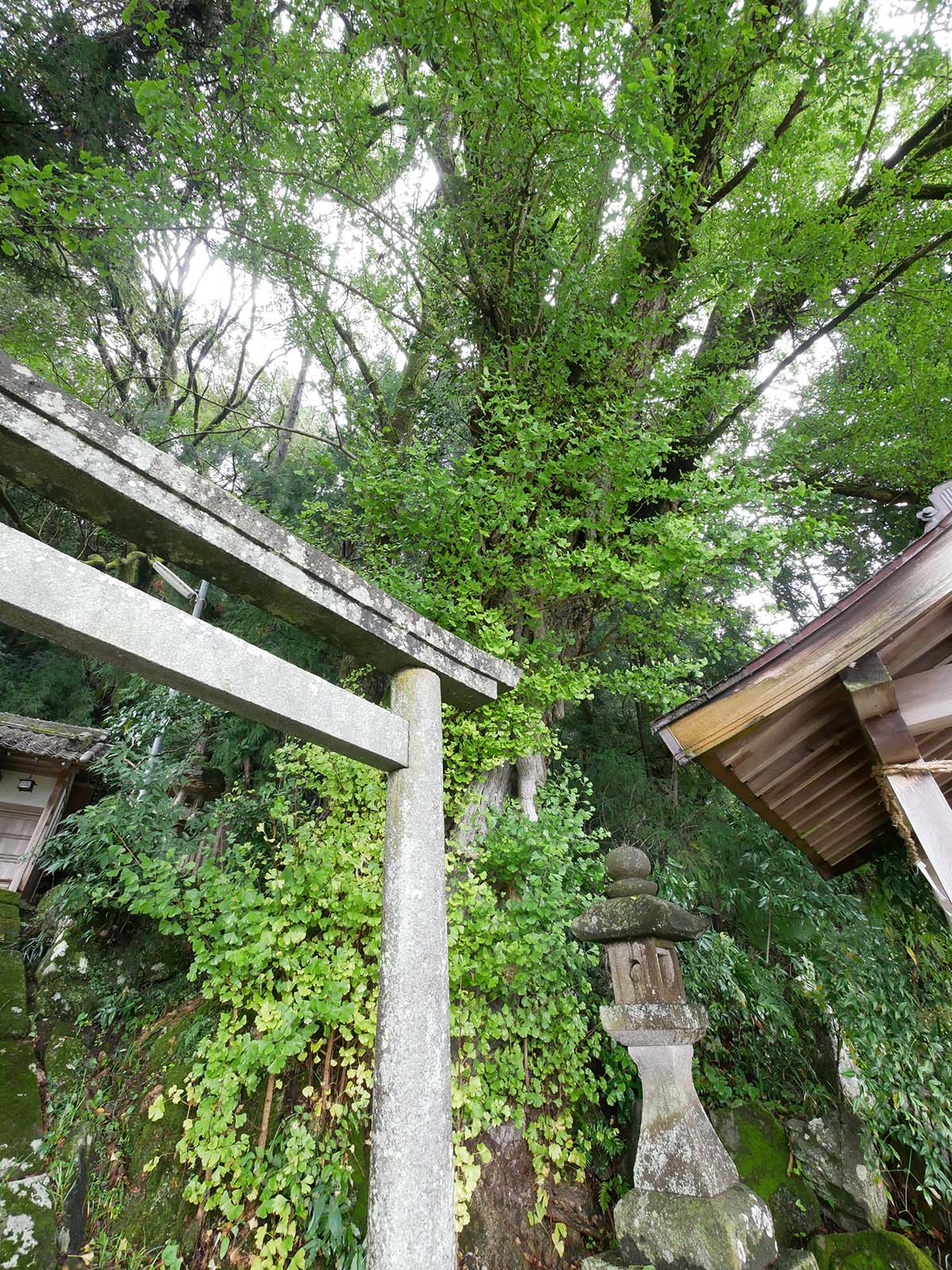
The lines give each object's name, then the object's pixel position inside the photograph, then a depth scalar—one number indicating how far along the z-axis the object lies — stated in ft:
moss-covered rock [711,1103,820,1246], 11.03
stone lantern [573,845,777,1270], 8.52
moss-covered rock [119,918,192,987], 16.97
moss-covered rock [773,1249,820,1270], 8.77
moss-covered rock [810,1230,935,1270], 9.59
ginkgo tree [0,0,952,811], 15.24
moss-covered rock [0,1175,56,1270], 9.56
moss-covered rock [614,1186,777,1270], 8.21
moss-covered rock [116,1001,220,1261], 10.48
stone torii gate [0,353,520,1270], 5.24
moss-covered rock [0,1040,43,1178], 11.21
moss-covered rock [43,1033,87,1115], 13.21
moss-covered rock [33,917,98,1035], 15.47
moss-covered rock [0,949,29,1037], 14.62
